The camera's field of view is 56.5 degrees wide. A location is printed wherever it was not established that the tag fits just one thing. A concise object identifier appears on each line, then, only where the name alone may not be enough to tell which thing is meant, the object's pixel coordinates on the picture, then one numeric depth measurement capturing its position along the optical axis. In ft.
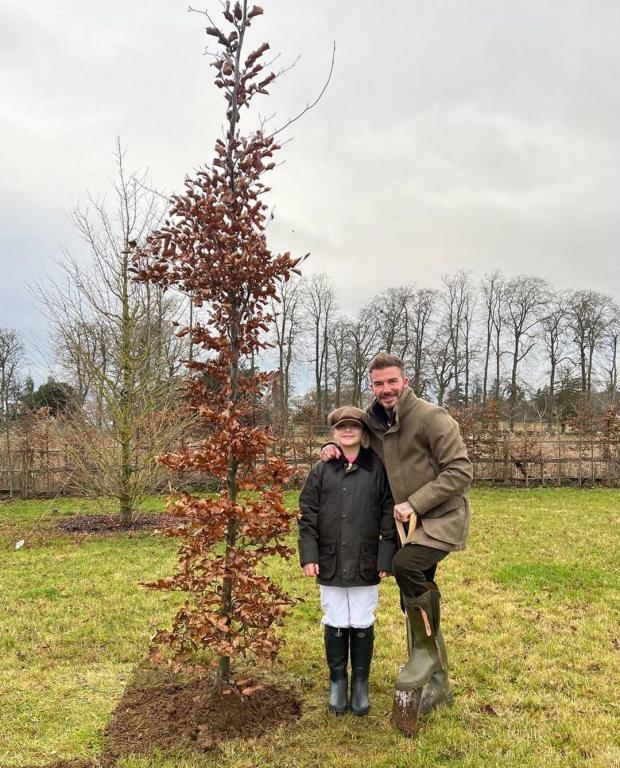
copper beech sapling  11.59
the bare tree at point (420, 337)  128.47
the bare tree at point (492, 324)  133.28
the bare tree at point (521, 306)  133.69
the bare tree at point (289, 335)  113.76
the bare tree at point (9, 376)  108.88
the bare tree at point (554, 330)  133.08
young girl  12.16
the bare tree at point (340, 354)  131.85
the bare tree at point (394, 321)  133.28
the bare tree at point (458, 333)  131.34
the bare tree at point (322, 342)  130.11
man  11.43
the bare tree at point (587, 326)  133.18
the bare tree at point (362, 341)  129.59
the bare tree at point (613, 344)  132.87
